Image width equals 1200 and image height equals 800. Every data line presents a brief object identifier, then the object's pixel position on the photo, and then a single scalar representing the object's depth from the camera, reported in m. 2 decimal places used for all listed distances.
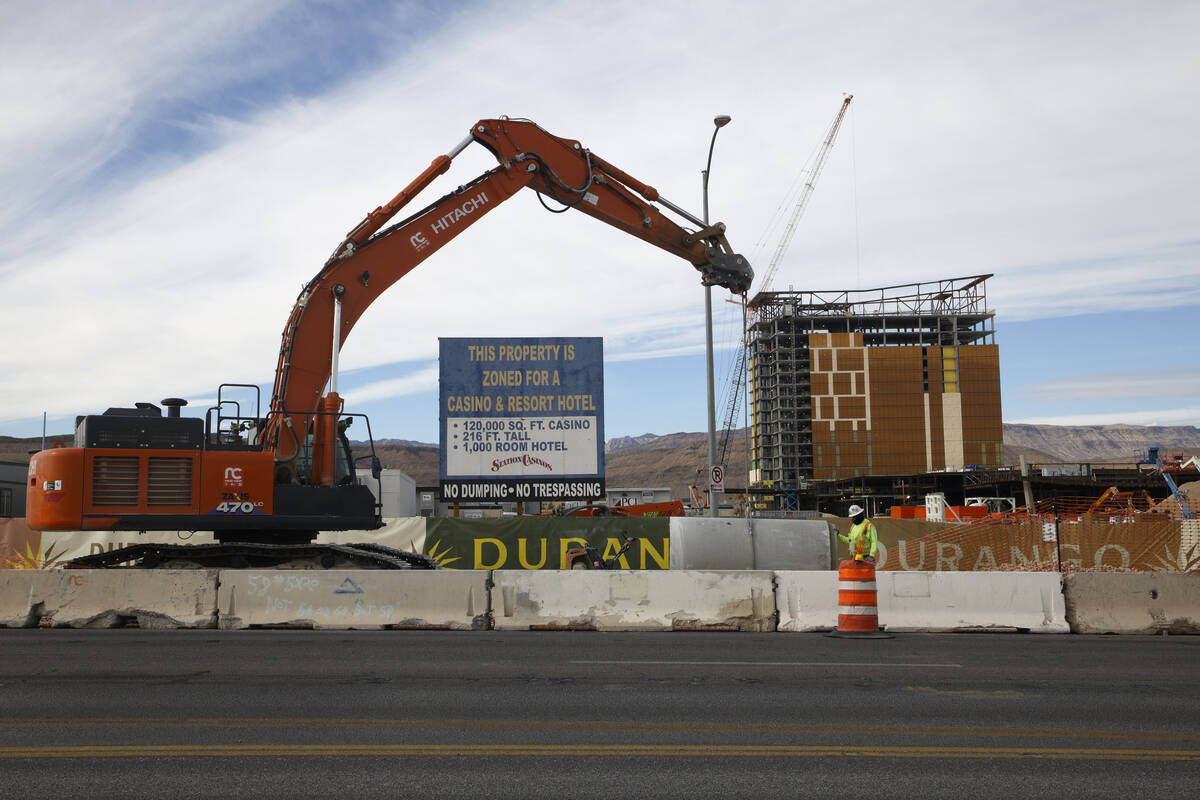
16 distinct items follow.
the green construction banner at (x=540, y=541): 24.61
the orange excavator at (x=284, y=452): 14.54
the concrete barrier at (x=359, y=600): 13.97
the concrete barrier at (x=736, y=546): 23.42
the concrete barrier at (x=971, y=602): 14.16
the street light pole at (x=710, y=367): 25.36
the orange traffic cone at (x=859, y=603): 13.30
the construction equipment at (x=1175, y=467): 31.82
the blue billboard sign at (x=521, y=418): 31.27
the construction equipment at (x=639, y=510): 31.28
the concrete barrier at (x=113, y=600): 13.98
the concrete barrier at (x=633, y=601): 13.98
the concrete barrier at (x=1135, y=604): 14.12
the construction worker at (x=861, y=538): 14.22
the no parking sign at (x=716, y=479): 24.38
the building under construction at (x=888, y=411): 121.00
